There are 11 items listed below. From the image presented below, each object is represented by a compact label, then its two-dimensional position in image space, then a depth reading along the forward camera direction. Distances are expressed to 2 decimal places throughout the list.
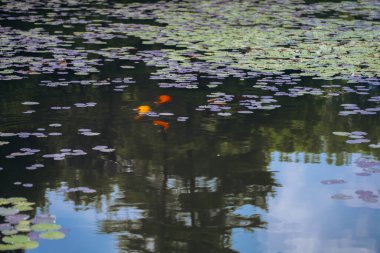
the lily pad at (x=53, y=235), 7.81
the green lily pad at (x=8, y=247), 7.36
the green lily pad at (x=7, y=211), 8.32
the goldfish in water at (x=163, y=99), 14.12
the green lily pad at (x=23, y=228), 7.86
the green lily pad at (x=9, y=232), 7.76
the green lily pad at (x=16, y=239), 7.51
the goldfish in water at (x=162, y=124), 12.42
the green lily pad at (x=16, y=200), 8.73
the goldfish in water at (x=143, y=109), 13.43
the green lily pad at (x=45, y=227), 8.00
